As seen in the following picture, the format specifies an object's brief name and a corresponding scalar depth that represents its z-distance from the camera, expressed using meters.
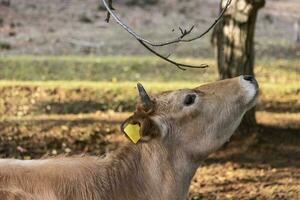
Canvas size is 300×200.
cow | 8.77
